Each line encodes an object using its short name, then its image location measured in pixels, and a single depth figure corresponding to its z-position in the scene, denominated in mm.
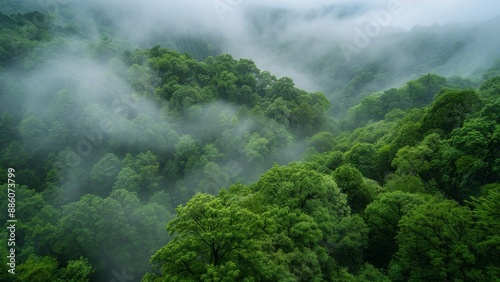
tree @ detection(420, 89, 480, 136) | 40844
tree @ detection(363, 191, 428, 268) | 27859
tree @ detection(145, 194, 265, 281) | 19594
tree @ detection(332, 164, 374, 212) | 34656
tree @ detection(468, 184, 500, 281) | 19078
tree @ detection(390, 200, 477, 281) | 20130
